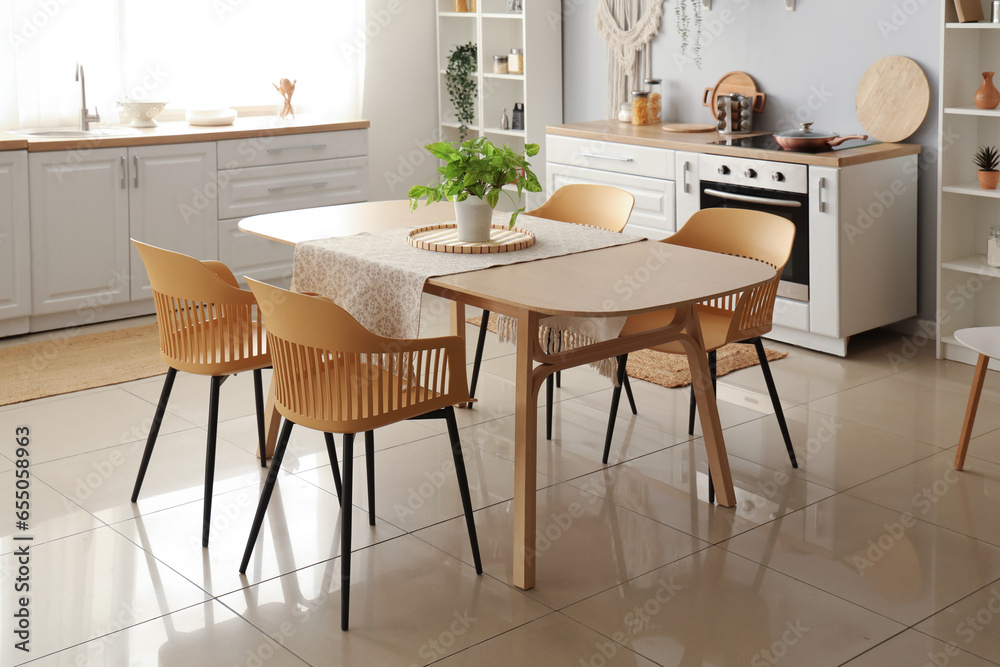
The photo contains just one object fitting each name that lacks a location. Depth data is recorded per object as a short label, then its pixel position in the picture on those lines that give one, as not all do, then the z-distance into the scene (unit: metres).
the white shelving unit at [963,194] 4.14
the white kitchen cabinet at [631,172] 4.92
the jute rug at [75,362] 4.24
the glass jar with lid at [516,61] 6.13
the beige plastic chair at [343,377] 2.42
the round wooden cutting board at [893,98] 4.42
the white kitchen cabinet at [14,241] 4.68
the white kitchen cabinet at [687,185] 4.77
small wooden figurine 5.96
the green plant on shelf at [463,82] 6.44
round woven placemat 3.06
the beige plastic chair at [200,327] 2.85
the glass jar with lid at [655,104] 5.48
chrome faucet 5.26
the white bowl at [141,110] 5.39
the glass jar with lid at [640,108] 5.40
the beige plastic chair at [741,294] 3.23
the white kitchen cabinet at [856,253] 4.28
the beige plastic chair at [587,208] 3.86
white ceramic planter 3.10
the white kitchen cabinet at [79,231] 4.82
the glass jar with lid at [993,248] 4.16
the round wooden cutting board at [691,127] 5.21
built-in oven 4.38
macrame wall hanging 5.59
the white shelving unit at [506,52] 6.00
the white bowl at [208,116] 5.54
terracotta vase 4.07
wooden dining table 2.56
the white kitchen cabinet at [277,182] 5.43
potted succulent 4.11
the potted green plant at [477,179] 3.04
